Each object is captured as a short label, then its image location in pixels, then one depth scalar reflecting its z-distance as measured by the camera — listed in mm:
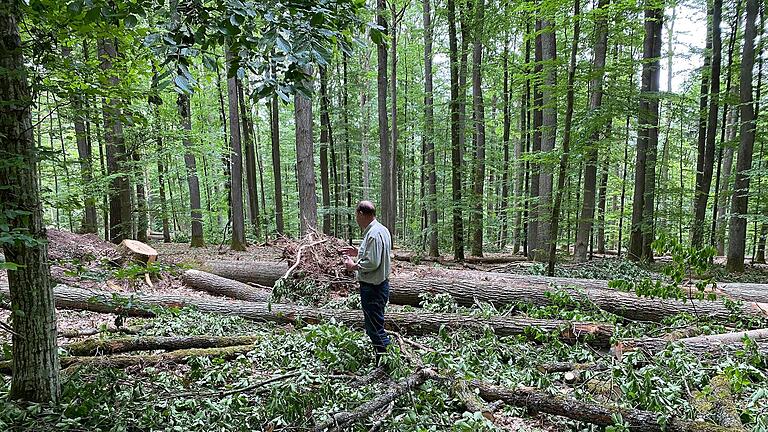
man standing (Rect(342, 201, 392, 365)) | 4445
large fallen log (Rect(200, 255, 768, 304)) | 7059
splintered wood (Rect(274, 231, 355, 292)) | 7512
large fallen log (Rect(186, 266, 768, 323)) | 5870
